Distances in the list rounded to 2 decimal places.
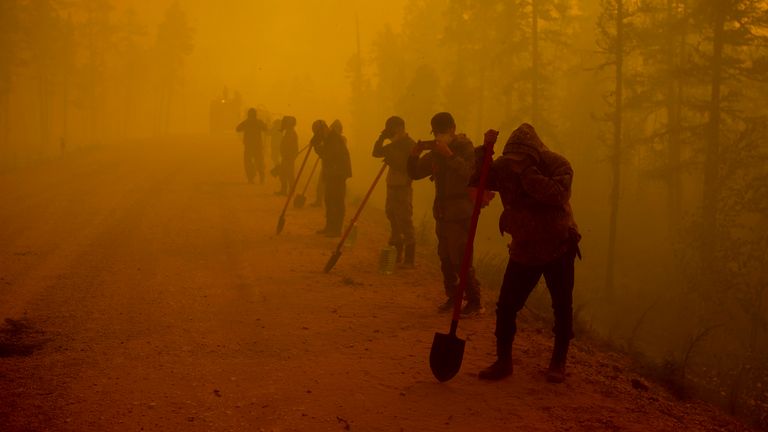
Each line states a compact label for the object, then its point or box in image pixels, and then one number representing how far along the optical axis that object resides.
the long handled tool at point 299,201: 16.26
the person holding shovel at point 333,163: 12.85
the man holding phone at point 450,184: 7.38
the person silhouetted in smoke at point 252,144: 19.67
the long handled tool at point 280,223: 12.97
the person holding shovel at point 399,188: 10.00
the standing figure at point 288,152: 17.05
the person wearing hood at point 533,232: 5.27
